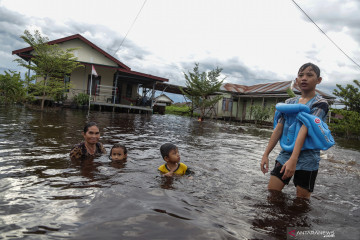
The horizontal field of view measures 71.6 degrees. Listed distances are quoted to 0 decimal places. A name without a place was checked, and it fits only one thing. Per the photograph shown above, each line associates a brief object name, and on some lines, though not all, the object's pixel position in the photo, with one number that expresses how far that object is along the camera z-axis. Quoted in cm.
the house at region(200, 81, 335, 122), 2703
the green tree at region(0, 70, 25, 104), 1917
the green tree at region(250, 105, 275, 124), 2354
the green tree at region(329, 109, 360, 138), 1518
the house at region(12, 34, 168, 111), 2030
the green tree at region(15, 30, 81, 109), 1507
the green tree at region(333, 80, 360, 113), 1684
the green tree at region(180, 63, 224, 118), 2697
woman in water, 443
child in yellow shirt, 396
